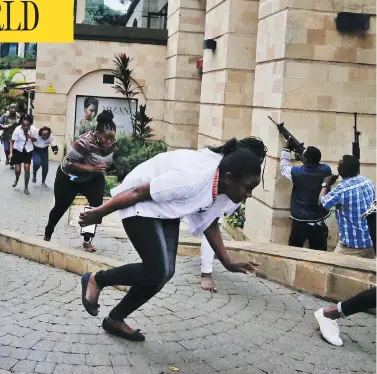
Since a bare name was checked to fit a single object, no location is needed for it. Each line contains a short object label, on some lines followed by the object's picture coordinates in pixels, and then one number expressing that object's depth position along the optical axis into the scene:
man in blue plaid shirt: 5.89
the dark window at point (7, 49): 40.62
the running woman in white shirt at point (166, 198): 3.90
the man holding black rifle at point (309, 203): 7.04
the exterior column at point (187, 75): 16.25
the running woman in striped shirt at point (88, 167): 6.77
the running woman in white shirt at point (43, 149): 13.16
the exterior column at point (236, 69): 10.67
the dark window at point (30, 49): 35.01
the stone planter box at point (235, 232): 9.11
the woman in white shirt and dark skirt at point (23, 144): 12.75
